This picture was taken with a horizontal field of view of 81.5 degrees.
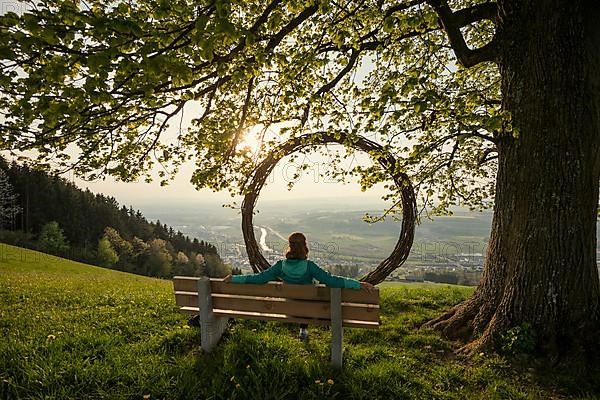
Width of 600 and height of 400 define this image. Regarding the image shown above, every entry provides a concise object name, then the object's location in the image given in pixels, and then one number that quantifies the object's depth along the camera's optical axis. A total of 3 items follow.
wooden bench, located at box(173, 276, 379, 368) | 4.07
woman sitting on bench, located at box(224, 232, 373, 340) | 4.57
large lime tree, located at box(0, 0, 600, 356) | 3.27
